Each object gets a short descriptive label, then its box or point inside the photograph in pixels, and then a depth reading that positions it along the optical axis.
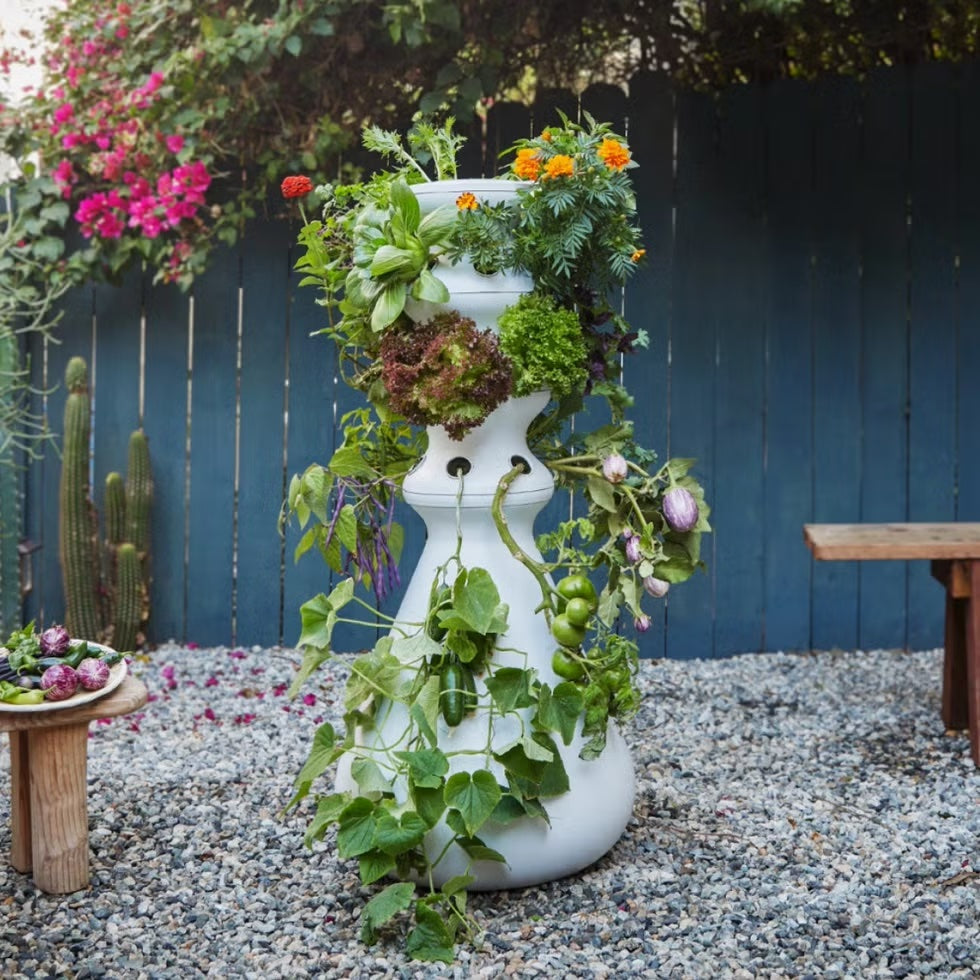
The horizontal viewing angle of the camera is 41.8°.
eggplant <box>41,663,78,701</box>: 2.52
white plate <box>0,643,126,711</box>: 2.47
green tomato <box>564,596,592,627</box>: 2.48
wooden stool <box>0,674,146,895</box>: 2.56
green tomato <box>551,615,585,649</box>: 2.50
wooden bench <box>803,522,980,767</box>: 3.44
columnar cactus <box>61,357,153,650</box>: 4.47
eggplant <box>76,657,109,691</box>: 2.57
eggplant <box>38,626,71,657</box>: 2.72
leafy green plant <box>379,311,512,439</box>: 2.43
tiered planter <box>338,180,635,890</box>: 2.49
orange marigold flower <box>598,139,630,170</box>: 2.47
